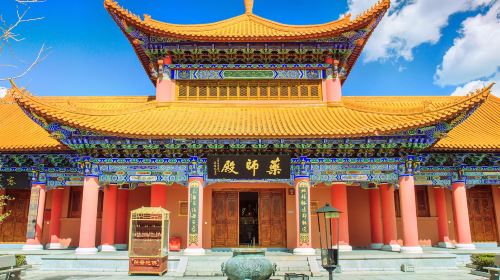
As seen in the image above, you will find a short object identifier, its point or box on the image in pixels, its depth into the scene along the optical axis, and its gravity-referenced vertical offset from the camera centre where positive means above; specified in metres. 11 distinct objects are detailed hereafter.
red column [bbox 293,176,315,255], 12.38 +0.02
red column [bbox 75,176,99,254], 12.40 +0.06
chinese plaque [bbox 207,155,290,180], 12.81 +1.66
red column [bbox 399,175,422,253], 12.34 +0.06
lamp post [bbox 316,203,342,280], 8.76 -0.89
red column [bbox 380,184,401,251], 13.98 -0.07
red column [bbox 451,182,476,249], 13.98 -0.01
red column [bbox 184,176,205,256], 12.39 +0.04
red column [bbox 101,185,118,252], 13.70 -0.05
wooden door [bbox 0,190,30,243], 15.76 -0.03
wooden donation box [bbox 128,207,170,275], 10.92 -0.67
